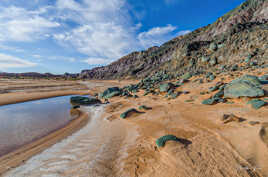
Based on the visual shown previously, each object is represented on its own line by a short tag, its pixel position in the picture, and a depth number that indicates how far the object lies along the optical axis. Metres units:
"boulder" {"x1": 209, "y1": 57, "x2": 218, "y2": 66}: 22.21
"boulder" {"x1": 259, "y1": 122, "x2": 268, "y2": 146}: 3.72
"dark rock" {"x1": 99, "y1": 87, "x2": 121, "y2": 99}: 16.98
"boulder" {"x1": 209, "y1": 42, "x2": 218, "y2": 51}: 25.36
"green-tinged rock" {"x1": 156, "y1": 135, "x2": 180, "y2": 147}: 4.29
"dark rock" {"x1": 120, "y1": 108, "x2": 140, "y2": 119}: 8.35
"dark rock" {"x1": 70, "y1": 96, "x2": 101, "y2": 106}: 13.32
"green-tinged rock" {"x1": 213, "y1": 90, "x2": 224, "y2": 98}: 8.58
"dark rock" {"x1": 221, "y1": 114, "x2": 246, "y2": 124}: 5.21
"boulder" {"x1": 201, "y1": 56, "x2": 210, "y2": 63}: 23.96
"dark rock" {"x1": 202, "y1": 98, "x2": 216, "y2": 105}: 7.98
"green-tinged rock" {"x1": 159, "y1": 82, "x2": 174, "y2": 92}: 13.78
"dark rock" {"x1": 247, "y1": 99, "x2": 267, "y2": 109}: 5.94
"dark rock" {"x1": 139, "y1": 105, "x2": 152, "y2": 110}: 9.33
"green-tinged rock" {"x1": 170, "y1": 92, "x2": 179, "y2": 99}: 11.53
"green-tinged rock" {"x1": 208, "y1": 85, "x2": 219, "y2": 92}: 9.97
